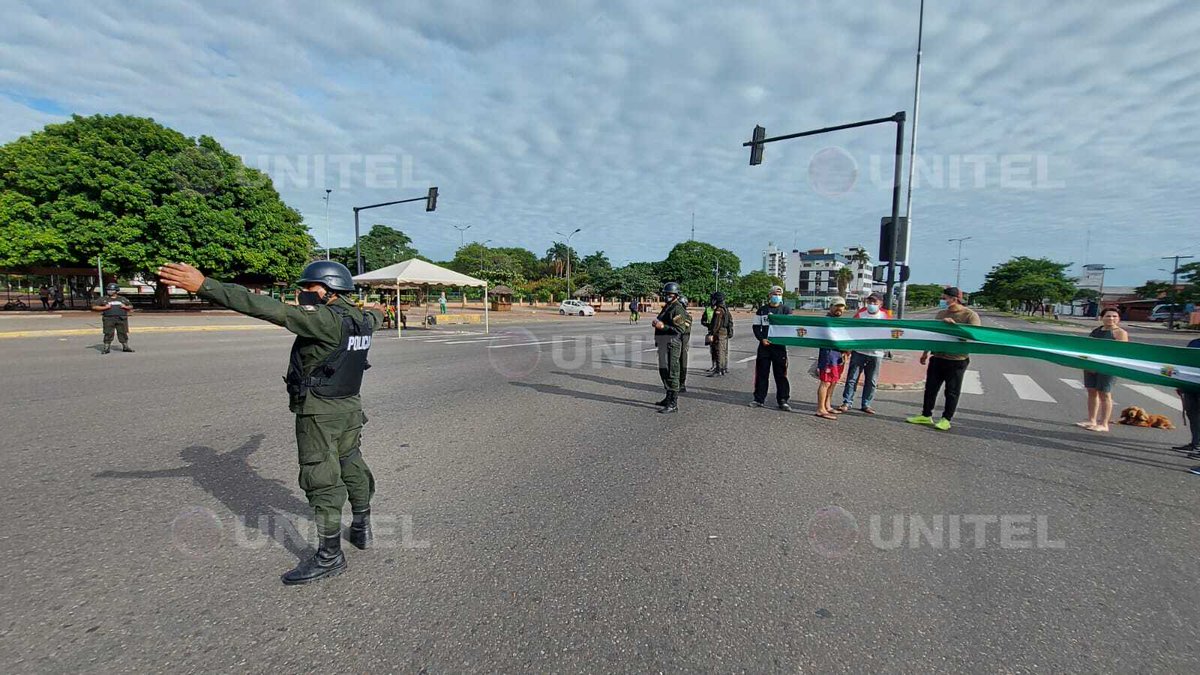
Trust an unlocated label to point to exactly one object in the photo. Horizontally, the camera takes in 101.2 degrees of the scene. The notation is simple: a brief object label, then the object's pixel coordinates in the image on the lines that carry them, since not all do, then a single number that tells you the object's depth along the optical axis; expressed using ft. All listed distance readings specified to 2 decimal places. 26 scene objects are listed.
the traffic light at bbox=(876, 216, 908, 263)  33.40
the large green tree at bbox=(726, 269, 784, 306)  246.06
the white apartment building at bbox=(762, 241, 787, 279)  482.69
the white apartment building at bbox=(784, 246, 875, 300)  419.74
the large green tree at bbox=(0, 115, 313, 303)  77.97
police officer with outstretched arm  8.30
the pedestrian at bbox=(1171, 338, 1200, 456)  16.80
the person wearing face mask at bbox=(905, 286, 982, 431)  19.51
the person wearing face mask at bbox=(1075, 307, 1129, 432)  19.19
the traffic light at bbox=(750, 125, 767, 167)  43.42
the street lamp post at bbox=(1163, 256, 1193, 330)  127.24
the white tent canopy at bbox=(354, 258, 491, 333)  65.41
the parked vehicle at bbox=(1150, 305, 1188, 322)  136.71
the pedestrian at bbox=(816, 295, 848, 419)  20.97
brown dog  21.02
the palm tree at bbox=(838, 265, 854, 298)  403.13
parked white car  144.52
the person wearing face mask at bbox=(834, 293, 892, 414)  21.85
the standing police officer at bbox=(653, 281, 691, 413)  21.57
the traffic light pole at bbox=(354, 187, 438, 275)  71.72
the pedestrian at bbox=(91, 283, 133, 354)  35.06
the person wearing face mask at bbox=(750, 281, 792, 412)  22.24
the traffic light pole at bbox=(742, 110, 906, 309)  33.04
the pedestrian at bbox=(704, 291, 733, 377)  30.89
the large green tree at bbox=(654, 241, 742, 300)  233.55
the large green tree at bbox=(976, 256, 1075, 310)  172.55
